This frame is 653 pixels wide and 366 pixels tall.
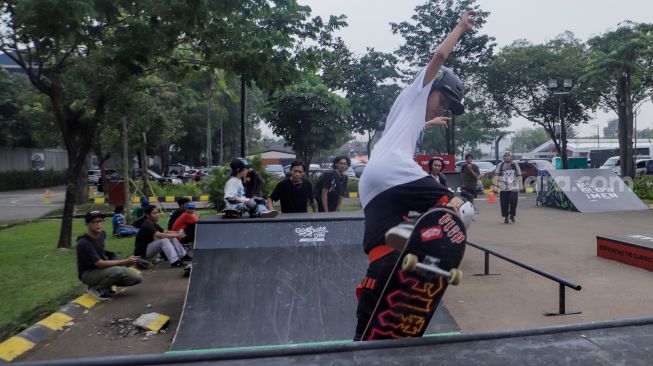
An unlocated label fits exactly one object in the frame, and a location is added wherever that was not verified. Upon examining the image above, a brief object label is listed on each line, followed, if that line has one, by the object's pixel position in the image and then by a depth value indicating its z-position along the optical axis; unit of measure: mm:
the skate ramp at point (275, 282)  4980
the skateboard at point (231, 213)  7680
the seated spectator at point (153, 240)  8227
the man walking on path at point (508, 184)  12548
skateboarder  2410
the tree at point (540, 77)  28547
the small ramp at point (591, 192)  15695
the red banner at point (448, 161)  19400
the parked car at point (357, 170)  30881
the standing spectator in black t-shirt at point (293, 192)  8406
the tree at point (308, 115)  18094
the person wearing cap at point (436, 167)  9461
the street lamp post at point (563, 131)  22359
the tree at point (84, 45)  7074
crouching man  6523
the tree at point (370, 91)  24219
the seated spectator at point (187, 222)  9078
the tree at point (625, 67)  21634
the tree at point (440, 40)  24797
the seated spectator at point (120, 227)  11550
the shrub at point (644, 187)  18125
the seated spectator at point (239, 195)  7809
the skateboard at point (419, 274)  2172
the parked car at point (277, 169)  32688
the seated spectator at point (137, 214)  9928
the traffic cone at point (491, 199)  20016
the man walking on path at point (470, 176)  12570
